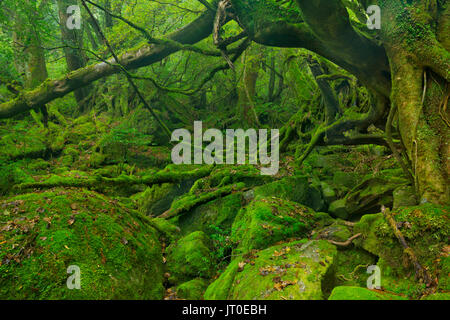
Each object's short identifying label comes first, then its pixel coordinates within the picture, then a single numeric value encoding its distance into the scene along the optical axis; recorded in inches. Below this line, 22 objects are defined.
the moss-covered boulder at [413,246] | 113.0
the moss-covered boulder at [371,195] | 211.8
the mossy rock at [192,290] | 146.5
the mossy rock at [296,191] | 277.0
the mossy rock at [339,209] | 236.1
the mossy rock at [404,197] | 162.1
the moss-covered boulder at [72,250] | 118.8
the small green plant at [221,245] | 190.4
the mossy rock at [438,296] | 89.9
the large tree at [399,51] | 140.6
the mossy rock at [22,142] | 389.1
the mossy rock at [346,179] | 296.7
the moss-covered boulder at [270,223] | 184.4
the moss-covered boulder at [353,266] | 141.0
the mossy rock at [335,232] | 167.8
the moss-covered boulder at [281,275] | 118.8
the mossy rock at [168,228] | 219.1
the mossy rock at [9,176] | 300.0
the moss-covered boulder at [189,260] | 170.2
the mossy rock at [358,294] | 99.3
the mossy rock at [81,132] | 510.3
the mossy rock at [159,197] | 319.6
